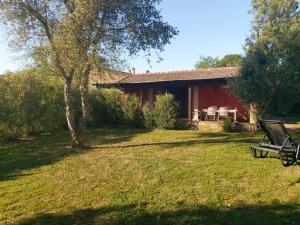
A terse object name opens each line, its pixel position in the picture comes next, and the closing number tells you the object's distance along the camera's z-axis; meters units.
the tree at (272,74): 9.57
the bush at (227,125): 11.17
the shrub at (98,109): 13.84
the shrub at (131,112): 12.93
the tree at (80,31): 7.08
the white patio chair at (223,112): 11.96
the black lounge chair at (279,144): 5.24
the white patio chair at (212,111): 12.45
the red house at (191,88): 13.11
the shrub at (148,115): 12.43
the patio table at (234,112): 11.75
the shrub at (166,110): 11.92
